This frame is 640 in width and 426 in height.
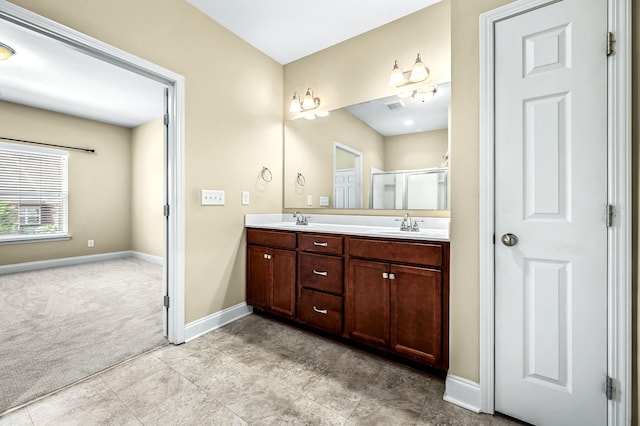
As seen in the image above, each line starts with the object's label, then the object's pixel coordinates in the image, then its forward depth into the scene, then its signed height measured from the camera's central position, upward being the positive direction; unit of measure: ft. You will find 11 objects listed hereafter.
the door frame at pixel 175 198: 6.75 +0.37
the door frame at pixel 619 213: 3.67 -0.02
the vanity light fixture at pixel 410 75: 6.90 +3.60
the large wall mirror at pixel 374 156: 7.13 +1.71
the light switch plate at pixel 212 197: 7.38 +0.43
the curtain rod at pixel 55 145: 13.46 +3.66
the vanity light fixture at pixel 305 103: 9.05 +3.70
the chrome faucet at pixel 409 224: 6.86 -0.31
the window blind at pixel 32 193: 13.55 +1.06
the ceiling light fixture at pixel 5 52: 8.77 +5.32
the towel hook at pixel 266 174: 9.22 +1.31
